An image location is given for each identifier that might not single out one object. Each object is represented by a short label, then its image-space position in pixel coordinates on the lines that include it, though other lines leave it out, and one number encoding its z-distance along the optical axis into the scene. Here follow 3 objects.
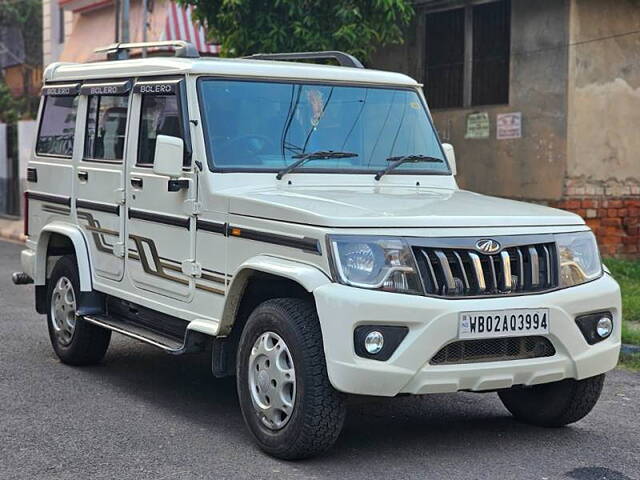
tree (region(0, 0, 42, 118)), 33.53
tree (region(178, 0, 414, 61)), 14.63
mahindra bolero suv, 5.44
